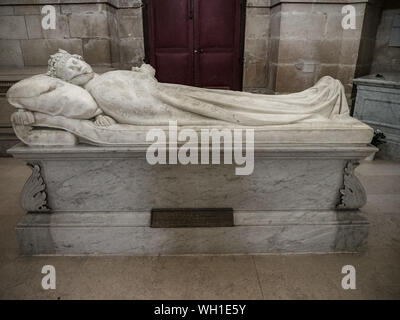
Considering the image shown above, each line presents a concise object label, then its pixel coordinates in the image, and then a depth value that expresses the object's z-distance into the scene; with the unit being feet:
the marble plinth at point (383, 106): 11.69
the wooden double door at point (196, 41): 15.26
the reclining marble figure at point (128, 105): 5.98
